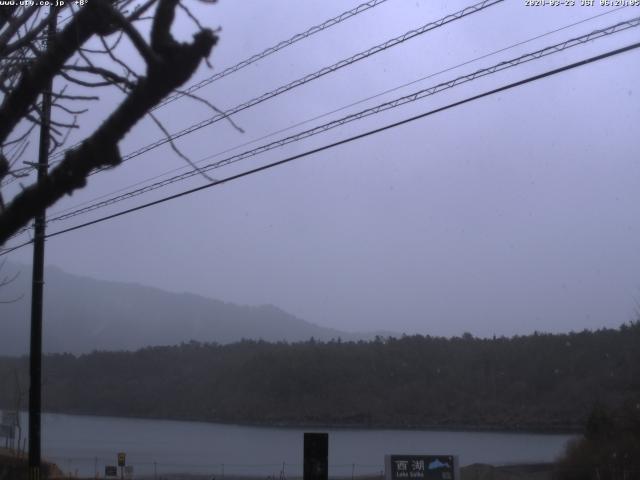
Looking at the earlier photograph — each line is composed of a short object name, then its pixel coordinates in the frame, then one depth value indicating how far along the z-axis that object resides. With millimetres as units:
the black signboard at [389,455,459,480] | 23344
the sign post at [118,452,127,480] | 29953
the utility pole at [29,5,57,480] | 16311
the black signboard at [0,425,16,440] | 36675
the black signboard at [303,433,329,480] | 11055
